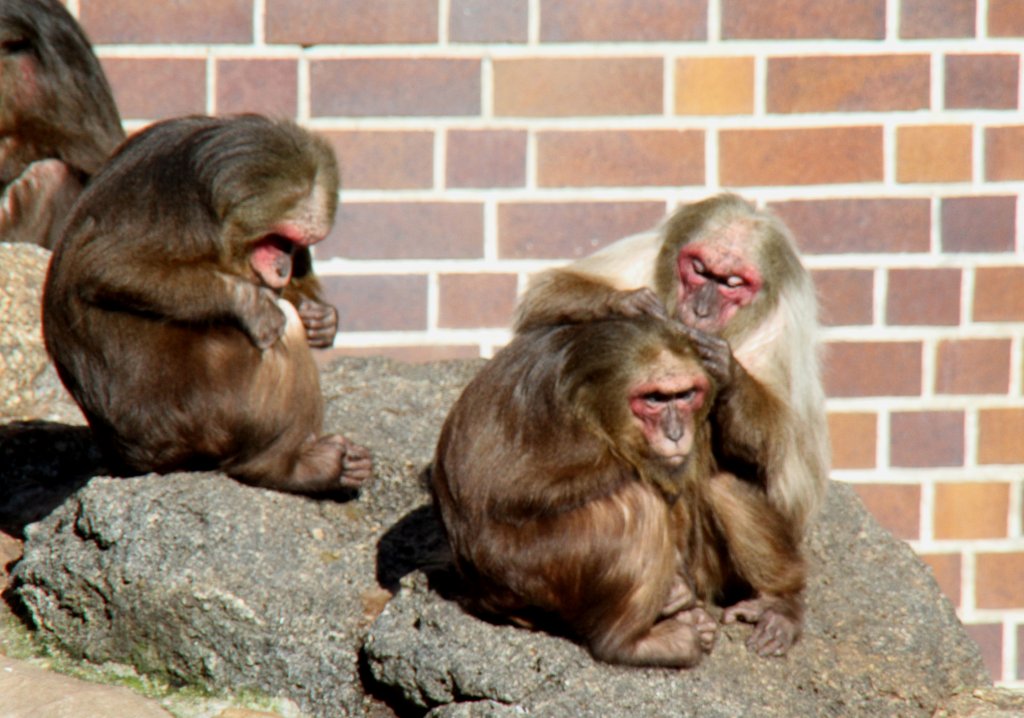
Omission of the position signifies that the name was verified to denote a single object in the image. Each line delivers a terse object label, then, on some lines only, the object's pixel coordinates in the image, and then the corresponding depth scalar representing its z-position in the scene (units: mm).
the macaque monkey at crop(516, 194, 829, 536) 11609
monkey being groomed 10375
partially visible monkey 16156
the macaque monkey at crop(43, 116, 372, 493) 12039
